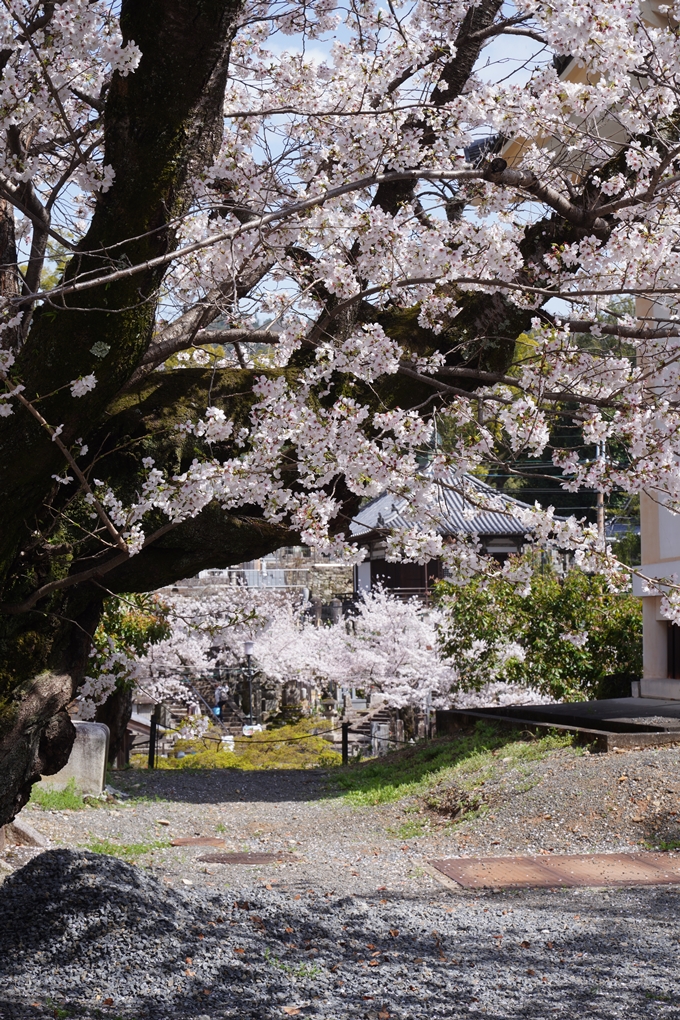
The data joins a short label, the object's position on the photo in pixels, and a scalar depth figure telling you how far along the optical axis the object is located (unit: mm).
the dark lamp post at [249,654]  27028
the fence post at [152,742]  16656
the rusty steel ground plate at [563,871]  6664
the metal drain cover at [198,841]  8766
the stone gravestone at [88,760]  10992
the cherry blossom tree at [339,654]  21172
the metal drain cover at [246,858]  7773
